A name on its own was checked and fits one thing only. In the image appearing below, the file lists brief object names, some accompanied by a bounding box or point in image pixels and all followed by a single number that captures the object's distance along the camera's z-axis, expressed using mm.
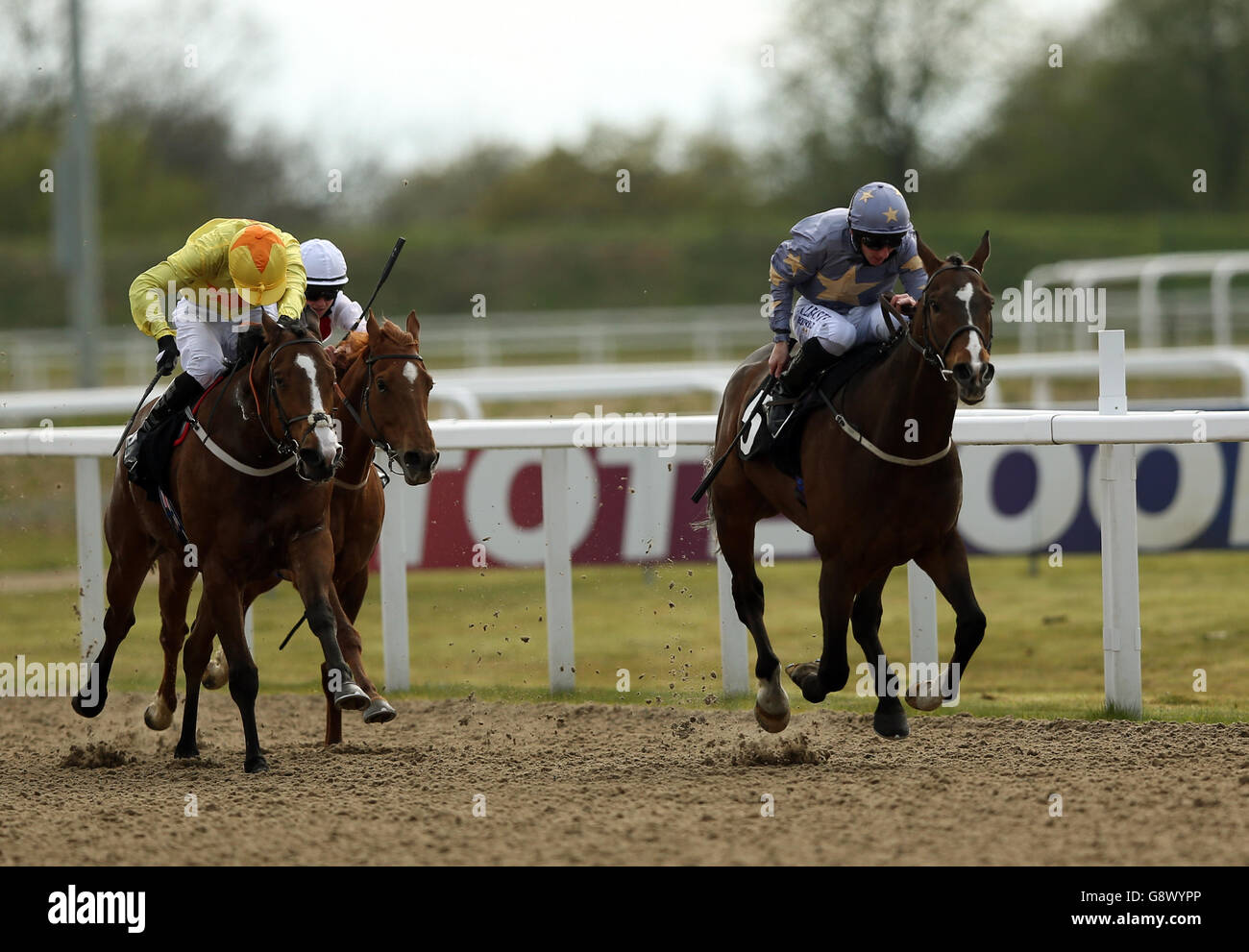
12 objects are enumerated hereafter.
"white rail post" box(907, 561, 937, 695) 14039
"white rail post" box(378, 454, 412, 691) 16578
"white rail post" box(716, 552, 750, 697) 15047
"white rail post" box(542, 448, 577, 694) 15836
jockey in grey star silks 12391
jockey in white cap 13687
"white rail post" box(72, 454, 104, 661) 17344
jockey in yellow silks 12805
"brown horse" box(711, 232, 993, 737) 11148
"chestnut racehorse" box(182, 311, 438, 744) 12070
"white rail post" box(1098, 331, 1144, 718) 13070
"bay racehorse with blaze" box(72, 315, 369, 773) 11836
